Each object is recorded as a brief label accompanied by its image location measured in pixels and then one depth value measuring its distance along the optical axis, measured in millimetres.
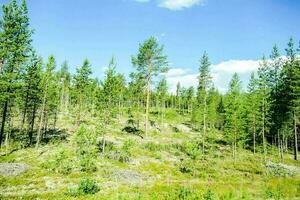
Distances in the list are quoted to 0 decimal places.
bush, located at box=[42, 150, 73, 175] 29859
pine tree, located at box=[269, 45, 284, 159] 52594
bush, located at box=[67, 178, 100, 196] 18359
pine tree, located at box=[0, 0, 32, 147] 31969
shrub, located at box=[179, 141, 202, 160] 35969
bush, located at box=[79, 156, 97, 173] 31453
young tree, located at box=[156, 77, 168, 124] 93125
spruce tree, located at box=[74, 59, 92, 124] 54875
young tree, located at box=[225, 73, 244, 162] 45209
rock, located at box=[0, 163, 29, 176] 28667
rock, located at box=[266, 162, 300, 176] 37500
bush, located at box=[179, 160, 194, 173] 36094
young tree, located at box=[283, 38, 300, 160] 46419
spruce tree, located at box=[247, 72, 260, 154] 47250
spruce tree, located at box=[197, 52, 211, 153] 59656
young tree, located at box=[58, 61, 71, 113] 92438
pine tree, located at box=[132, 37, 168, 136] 51438
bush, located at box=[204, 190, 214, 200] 14672
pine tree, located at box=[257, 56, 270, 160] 46406
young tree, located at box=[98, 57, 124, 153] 41469
